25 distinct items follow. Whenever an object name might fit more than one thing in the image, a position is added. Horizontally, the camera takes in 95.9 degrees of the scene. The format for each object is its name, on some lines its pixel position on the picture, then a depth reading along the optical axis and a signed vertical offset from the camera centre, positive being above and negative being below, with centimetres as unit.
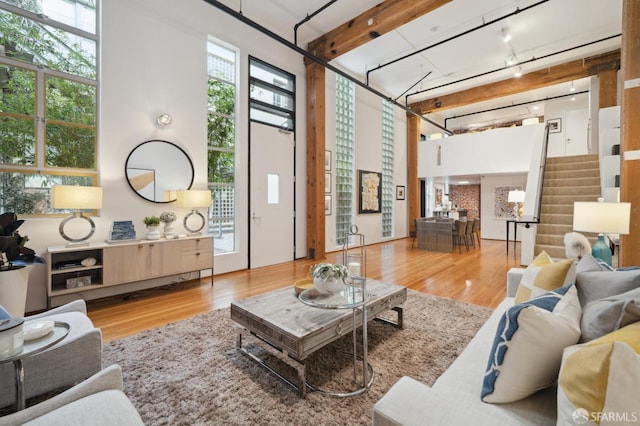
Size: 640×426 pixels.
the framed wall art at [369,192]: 801 +50
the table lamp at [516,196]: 714 +30
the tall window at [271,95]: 546 +229
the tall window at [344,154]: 747 +145
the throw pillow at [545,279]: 159 -40
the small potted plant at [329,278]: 201 -49
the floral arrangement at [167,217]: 407 -10
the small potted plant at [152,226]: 391 -22
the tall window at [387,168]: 905 +129
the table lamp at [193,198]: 409 +17
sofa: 73 -71
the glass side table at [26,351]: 121 -61
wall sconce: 418 +132
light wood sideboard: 325 -70
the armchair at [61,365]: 163 -93
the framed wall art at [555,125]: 952 +276
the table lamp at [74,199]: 307 +12
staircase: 531 +29
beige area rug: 171 -119
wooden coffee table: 188 -81
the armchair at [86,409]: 105 -77
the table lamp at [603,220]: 261 -12
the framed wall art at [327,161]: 708 +119
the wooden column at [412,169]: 982 +135
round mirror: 402 +58
